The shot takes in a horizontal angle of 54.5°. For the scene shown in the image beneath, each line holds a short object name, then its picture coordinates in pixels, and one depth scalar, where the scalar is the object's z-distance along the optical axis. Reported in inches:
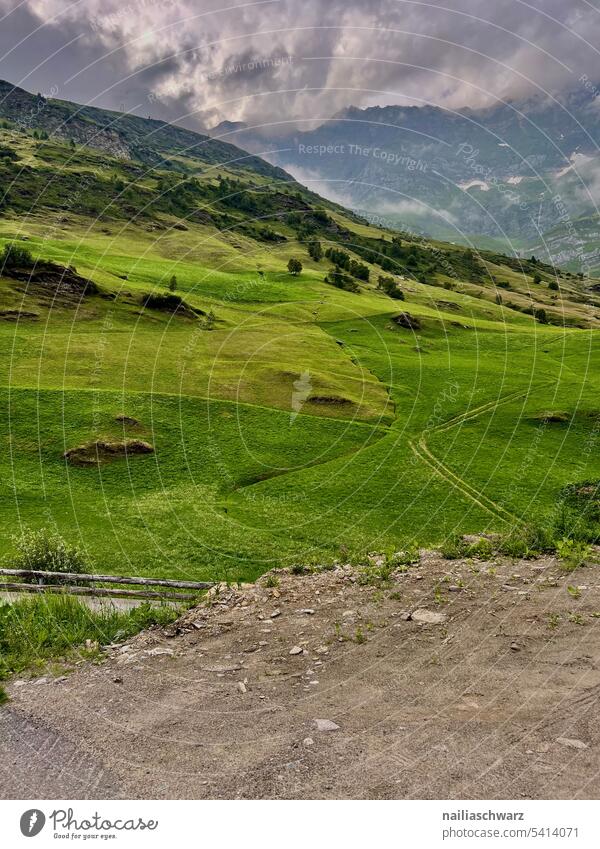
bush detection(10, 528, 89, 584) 1173.7
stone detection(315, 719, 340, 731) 581.3
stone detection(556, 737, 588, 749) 521.3
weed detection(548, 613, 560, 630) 749.3
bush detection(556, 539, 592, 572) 953.1
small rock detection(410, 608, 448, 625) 793.7
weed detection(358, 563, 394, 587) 949.2
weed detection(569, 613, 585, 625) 752.3
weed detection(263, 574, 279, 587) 990.1
